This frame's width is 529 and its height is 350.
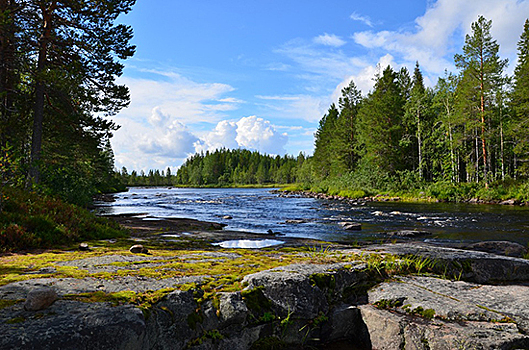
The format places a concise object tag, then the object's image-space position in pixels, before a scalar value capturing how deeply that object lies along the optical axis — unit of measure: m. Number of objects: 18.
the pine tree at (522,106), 30.34
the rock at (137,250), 6.33
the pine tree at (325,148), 65.50
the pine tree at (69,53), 13.48
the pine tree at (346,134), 56.78
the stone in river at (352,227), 15.61
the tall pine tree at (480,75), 32.75
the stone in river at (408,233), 13.51
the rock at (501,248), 8.95
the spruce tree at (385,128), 44.62
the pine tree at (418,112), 41.69
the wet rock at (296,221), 19.06
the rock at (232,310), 3.62
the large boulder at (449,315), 3.43
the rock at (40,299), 2.91
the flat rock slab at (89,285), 3.43
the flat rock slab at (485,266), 5.60
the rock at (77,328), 2.51
